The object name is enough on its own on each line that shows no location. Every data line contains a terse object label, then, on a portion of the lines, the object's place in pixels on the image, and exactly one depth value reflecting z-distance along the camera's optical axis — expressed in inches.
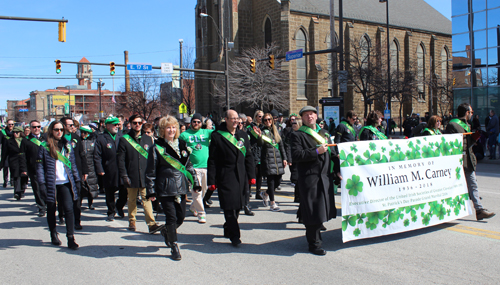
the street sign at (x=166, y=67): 945.5
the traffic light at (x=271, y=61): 965.2
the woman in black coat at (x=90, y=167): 334.3
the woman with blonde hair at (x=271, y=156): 335.9
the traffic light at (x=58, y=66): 943.4
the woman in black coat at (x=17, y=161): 406.3
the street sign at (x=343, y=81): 842.5
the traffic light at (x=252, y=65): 983.9
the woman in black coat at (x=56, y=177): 237.8
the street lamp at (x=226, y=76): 983.4
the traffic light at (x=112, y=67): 972.4
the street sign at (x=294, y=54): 885.8
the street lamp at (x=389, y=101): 1193.4
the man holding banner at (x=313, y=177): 211.0
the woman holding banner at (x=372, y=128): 288.0
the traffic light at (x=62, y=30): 658.8
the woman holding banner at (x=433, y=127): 285.7
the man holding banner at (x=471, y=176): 267.6
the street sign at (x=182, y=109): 1272.1
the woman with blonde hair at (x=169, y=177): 219.3
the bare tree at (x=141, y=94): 1829.5
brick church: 1600.6
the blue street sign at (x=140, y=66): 952.3
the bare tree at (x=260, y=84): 1545.3
